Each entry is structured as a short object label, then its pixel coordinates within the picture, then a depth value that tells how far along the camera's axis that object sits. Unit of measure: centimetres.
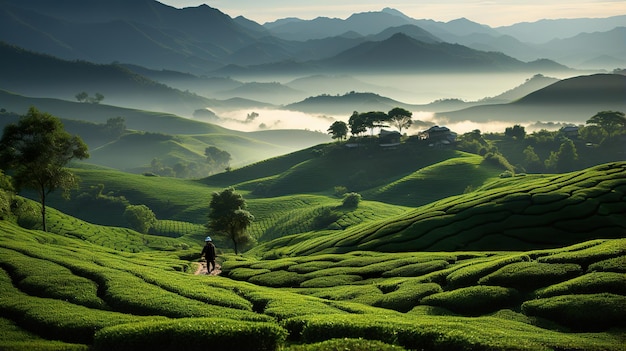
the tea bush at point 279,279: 5043
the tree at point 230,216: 9106
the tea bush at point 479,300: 3400
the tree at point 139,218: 16988
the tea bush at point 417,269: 4647
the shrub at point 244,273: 5522
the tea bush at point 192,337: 2412
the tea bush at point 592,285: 3073
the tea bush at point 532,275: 3531
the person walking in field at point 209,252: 5188
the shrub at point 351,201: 16195
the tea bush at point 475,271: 3900
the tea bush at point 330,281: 4771
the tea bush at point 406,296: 3678
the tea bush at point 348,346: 2230
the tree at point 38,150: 6994
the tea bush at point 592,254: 3644
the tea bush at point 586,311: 2777
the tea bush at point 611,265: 3341
